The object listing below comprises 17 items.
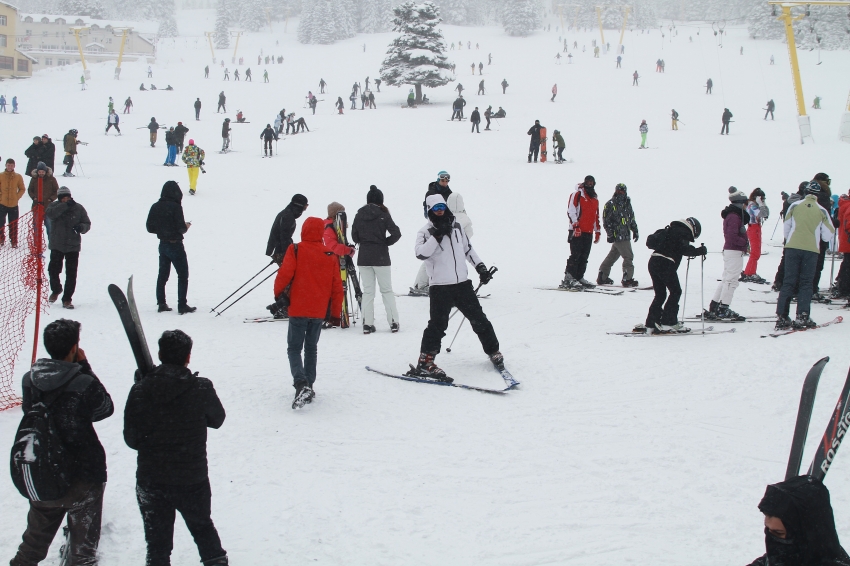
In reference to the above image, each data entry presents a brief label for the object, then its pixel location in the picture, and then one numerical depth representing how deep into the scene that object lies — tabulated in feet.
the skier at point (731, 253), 29.86
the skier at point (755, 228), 41.98
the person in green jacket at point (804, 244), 26.63
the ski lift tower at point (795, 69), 92.68
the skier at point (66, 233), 30.14
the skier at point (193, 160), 62.85
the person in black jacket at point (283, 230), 28.07
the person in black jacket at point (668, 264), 27.40
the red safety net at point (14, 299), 20.94
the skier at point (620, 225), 38.93
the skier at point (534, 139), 83.41
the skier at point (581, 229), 37.09
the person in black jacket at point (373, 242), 28.50
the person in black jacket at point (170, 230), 29.91
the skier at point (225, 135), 87.66
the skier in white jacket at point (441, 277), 22.07
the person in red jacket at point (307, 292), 19.01
